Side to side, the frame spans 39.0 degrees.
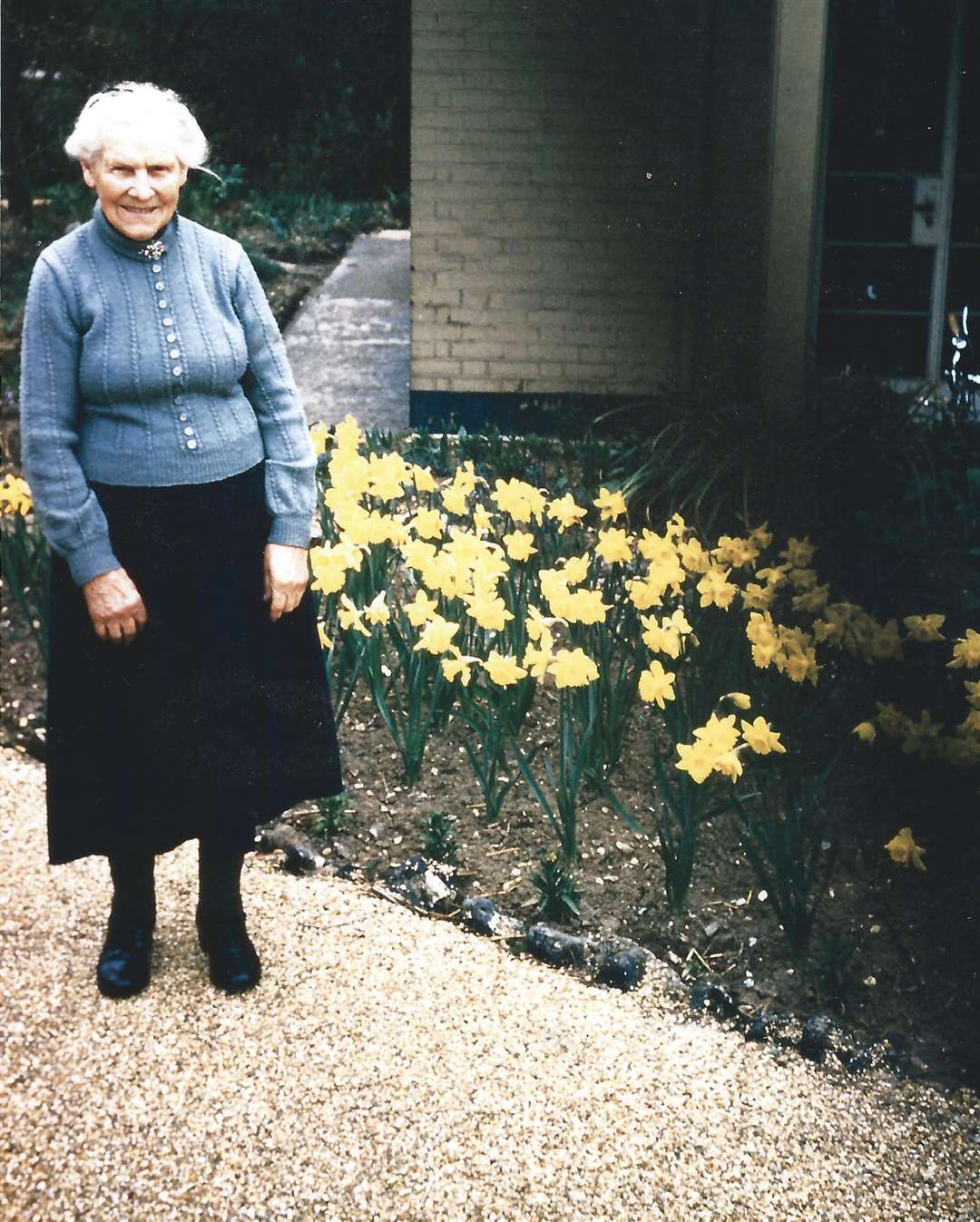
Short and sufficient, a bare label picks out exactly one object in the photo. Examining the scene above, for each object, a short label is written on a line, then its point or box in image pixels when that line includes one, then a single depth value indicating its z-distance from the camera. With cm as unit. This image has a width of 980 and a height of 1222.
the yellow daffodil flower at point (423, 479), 411
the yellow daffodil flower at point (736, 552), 367
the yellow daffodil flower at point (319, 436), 426
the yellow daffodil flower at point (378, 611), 342
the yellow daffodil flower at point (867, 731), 301
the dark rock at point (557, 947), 287
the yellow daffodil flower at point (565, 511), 379
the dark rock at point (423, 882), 306
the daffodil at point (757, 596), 349
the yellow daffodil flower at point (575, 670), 308
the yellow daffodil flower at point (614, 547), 357
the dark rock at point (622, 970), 279
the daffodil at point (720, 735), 285
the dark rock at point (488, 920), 296
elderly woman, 237
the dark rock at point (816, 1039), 261
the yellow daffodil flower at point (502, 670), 319
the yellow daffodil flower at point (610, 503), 384
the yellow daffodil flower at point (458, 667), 324
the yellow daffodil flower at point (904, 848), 287
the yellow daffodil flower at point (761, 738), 293
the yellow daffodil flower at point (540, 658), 322
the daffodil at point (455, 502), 382
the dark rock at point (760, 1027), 266
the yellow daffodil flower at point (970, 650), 307
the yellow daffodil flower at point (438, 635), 331
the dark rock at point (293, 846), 323
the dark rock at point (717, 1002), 273
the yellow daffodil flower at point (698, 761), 284
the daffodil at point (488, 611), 332
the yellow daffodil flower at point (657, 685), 310
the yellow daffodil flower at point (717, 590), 348
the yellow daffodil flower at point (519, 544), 368
